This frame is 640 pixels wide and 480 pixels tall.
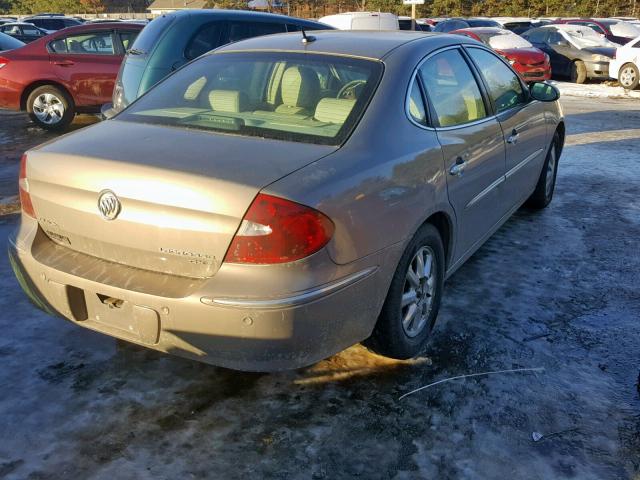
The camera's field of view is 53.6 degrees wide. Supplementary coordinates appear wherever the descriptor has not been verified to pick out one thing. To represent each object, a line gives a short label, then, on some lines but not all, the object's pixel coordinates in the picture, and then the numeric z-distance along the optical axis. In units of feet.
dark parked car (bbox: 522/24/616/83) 53.52
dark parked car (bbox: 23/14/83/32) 77.58
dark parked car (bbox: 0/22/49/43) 66.59
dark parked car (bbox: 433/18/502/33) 72.59
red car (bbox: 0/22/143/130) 32.42
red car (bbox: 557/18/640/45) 68.28
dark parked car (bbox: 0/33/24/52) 36.32
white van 44.29
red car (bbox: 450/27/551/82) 51.42
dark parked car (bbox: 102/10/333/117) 21.30
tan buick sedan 7.95
